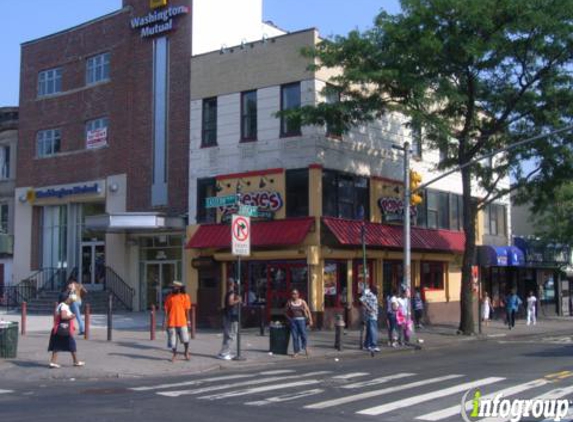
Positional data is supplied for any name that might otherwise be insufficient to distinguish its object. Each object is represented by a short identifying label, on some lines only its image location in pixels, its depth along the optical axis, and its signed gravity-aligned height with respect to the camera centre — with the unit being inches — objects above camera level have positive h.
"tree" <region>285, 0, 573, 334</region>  902.4 +247.4
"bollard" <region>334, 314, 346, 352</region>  799.8 -63.1
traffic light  942.5 +109.1
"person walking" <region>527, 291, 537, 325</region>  1334.9 -64.7
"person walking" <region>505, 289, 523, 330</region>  1227.9 -55.1
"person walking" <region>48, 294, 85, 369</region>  622.5 -50.7
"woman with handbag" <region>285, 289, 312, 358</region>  741.9 -45.4
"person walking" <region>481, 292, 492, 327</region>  1307.8 -63.3
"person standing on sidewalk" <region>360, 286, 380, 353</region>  789.9 -47.2
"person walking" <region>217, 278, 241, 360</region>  711.7 -44.9
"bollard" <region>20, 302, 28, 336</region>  894.4 -57.6
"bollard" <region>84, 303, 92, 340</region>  818.2 -57.8
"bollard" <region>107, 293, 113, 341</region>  815.7 -53.8
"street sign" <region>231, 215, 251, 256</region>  698.8 +37.3
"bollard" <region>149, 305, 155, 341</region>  836.0 -59.7
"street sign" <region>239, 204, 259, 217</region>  733.9 +63.5
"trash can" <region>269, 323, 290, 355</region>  750.5 -65.1
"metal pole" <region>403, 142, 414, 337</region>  912.3 +62.9
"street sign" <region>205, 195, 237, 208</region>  864.8 +87.4
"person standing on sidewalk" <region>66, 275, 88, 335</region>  864.5 -35.4
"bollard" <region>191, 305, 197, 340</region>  880.3 -58.5
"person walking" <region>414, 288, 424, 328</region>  1122.0 -54.2
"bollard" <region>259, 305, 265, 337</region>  937.5 -66.5
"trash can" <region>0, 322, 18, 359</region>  676.1 -59.4
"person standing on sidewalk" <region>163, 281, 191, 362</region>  674.2 -38.0
